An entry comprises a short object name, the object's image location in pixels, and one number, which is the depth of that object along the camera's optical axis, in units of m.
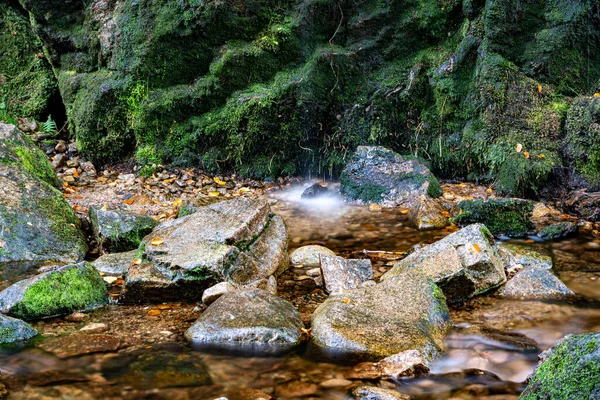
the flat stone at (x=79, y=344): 3.24
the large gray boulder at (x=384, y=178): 6.96
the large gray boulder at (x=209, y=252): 4.17
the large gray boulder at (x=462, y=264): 4.12
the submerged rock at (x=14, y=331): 3.32
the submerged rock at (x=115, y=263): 4.77
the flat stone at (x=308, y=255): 5.06
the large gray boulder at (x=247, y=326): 3.34
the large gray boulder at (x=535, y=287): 4.10
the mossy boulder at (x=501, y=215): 5.82
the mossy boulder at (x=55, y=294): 3.75
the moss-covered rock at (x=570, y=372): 1.85
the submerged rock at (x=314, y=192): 7.60
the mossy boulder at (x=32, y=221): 4.95
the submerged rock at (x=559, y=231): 5.56
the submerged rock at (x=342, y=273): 4.37
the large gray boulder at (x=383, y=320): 3.21
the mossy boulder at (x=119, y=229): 5.37
